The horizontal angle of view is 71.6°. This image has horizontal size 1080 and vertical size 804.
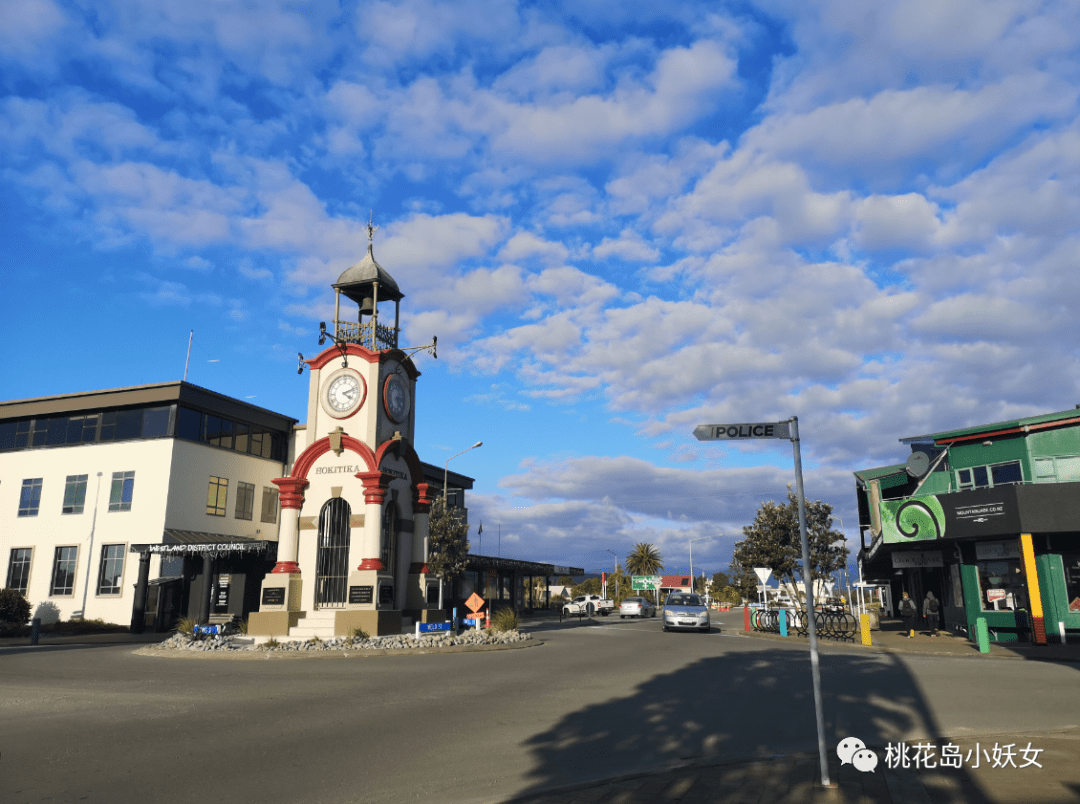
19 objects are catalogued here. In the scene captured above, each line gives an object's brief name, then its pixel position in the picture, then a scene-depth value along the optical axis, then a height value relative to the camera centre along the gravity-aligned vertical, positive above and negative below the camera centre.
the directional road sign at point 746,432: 7.03 +1.30
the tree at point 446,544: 39.09 +1.61
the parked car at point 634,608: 49.84 -2.26
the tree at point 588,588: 109.07 -2.07
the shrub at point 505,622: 26.53 -1.68
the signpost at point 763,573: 29.14 -0.02
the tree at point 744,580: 38.75 -0.37
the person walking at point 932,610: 29.03 -1.47
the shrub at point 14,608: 33.03 -1.31
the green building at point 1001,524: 25.38 +1.64
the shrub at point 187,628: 24.00 -1.63
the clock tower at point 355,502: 25.84 +2.68
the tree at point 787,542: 34.75 +1.38
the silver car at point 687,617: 32.38 -1.87
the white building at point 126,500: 35.91 +3.81
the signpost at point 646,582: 82.31 -0.92
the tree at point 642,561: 97.31 +1.58
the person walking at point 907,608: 32.16 -1.57
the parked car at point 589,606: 51.52 -2.26
